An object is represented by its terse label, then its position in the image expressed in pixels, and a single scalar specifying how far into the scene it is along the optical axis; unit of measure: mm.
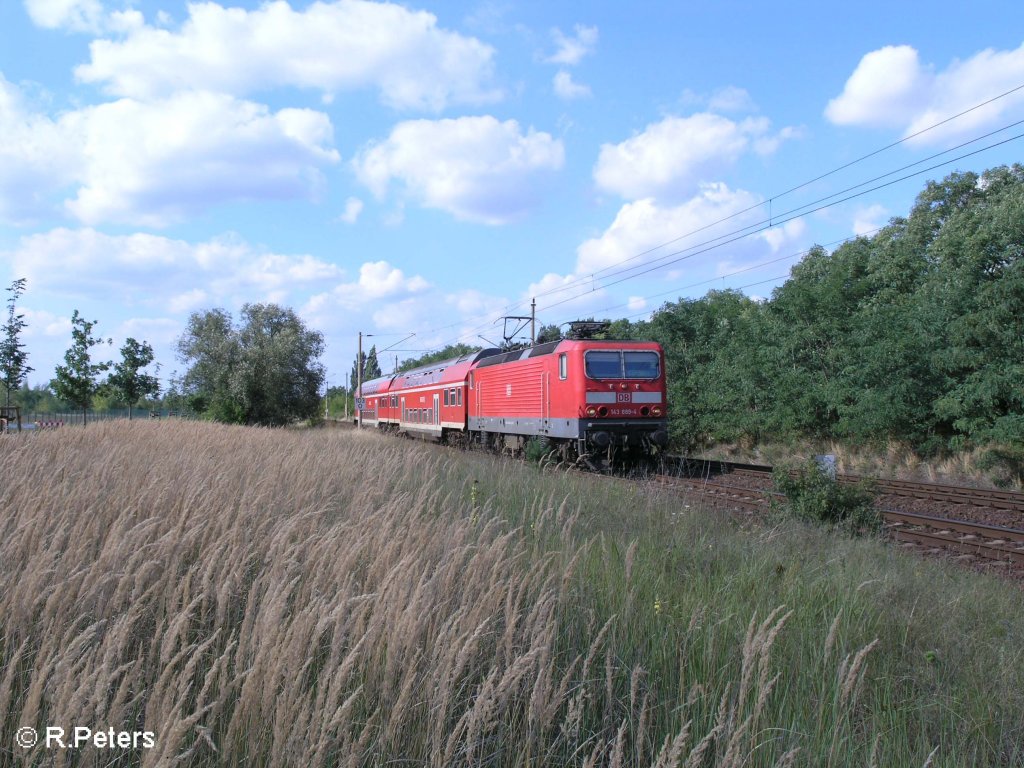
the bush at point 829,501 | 9422
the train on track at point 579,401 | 16500
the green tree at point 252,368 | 44406
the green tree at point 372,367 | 106094
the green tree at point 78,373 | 24812
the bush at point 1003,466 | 15344
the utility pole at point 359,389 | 44309
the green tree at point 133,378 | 27984
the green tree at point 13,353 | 18422
